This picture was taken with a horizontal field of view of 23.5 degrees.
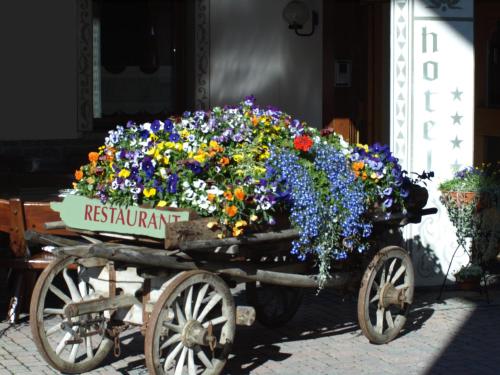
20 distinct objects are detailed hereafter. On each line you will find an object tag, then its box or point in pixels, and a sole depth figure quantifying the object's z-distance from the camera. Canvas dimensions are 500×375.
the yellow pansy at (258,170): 6.87
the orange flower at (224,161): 6.82
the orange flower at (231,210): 6.60
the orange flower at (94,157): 7.12
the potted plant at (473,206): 9.28
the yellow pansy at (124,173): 6.82
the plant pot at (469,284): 9.58
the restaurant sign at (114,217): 6.61
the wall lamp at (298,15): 12.13
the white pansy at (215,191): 6.68
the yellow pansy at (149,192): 6.74
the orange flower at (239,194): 6.65
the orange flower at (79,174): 7.12
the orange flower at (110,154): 7.05
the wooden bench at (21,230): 8.16
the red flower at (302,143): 7.14
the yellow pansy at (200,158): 6.78
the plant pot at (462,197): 9.29
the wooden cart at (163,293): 6.52
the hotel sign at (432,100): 9.56
